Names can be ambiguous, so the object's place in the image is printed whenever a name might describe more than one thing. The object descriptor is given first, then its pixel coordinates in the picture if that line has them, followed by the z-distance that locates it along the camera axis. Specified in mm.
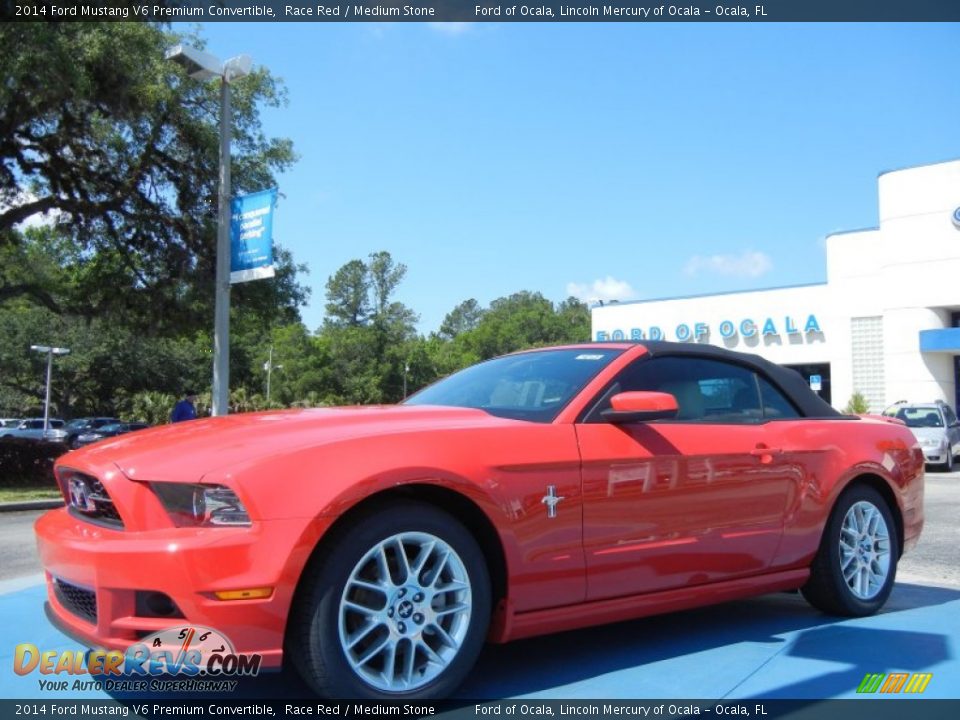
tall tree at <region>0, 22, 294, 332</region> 14878
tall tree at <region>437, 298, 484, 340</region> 142250
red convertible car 2904
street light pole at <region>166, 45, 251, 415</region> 12125
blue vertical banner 12203
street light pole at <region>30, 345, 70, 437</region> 41903
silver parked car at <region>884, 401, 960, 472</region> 18875
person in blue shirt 13664
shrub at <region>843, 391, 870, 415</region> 29422
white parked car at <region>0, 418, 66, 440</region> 38184
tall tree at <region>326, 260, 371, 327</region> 97625
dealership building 30984
